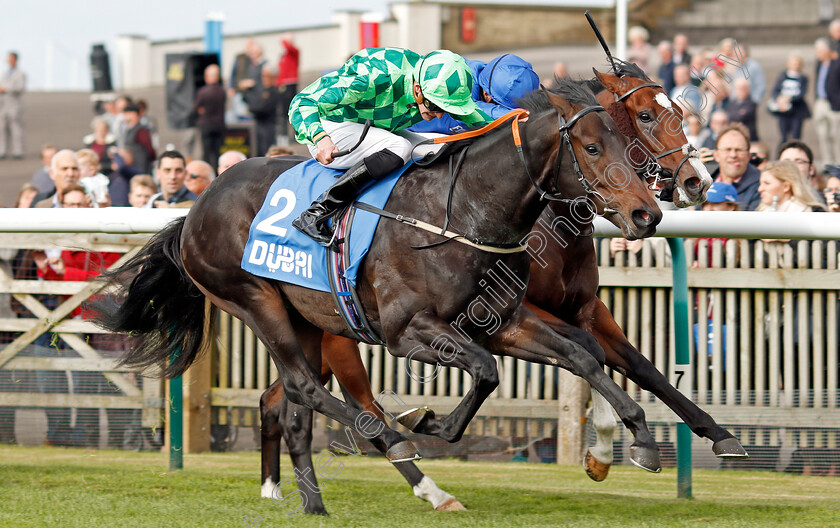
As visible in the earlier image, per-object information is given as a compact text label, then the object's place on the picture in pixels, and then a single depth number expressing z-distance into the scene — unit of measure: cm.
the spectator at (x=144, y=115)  2670
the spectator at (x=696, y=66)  2031
